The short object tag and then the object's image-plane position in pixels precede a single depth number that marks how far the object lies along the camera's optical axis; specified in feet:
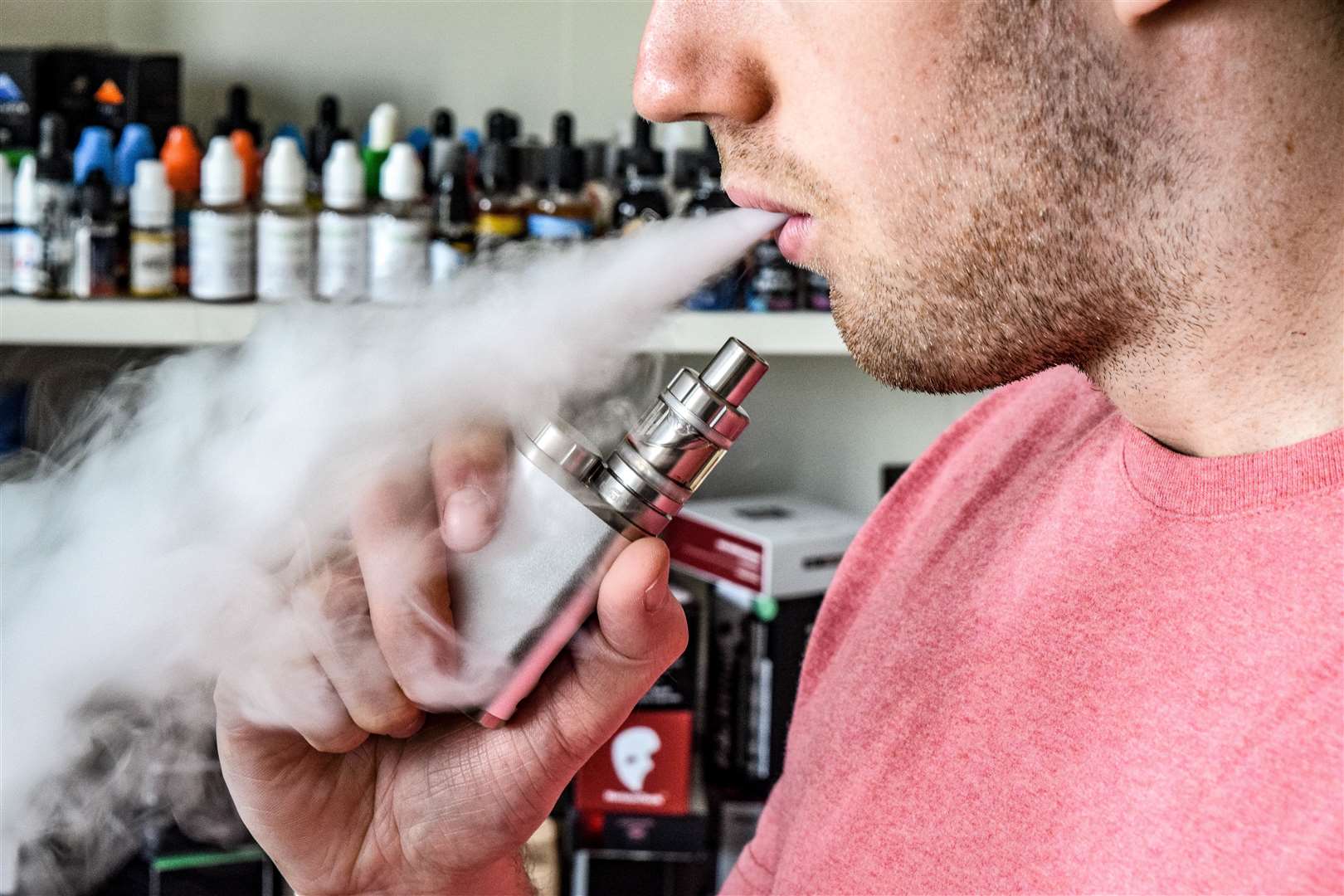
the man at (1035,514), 1.82
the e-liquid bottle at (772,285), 4.87
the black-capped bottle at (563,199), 4.72
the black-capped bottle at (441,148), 4.86
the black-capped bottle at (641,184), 4.89
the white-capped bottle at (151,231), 4.37
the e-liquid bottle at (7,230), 4.33
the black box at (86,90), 4.49
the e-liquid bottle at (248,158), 4.61
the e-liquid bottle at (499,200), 4.72
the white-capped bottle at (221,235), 4.41
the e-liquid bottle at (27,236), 4.31
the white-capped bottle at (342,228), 4.53
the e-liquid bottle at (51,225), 4.32
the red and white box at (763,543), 5.06
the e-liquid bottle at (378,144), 4.80
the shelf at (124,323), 4.27
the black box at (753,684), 5.11
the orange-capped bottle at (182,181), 4.51
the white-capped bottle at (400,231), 4.53
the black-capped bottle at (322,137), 4.82
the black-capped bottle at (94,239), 4.33
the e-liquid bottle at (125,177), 4.47
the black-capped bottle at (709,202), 4.80
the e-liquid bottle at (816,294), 4.96
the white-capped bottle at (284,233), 4.48
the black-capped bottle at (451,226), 4.62
